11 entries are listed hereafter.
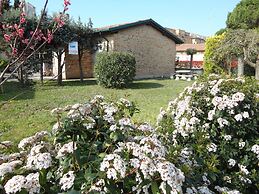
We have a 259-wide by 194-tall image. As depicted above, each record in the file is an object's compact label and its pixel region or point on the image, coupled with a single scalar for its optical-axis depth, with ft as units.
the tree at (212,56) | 42.63
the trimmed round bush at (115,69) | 32.88
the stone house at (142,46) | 43.99
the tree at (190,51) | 70.01
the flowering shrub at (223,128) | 6.75
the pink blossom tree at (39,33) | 5.00
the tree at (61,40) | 34.56
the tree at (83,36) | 36.82
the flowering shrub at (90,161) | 3.59
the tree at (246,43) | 32.38
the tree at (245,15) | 42.31
